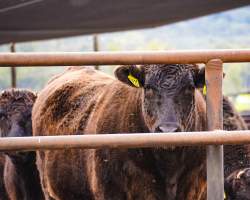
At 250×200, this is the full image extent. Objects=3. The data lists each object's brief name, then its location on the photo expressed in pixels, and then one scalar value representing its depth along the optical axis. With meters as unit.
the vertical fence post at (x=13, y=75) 17.90
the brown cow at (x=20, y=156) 11.44
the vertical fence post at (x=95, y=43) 18.80
